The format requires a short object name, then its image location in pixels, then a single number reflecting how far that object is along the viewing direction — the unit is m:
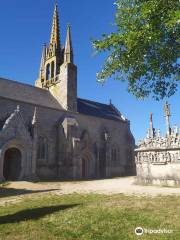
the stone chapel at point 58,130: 27.03
